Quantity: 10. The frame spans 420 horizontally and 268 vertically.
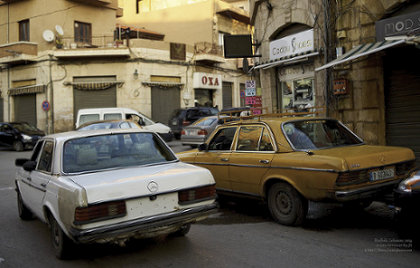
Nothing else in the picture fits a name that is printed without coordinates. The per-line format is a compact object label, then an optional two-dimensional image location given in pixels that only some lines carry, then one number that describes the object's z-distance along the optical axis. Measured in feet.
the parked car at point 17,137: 62.03
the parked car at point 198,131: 50.78
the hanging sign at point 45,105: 74.69
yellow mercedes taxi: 16.10
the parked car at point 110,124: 48.16
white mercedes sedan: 12.30
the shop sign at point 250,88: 43.88
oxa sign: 91.20
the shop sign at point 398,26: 27.12
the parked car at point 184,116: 69.46
